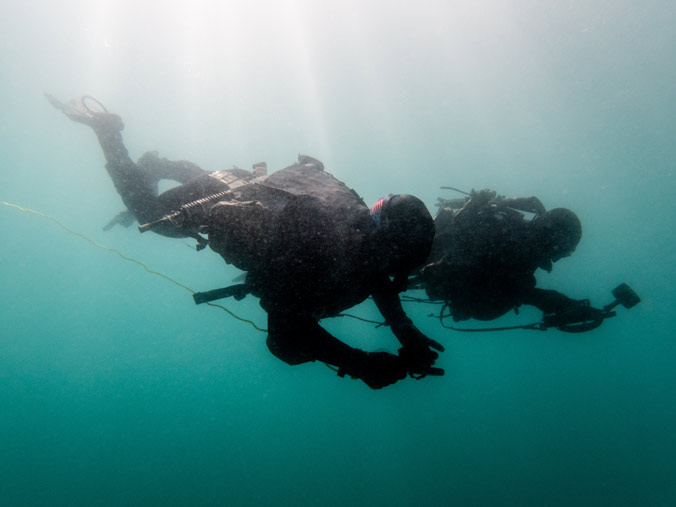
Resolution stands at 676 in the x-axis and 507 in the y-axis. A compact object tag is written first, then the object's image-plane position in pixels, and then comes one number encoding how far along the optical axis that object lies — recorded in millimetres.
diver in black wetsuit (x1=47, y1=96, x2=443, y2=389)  2527
